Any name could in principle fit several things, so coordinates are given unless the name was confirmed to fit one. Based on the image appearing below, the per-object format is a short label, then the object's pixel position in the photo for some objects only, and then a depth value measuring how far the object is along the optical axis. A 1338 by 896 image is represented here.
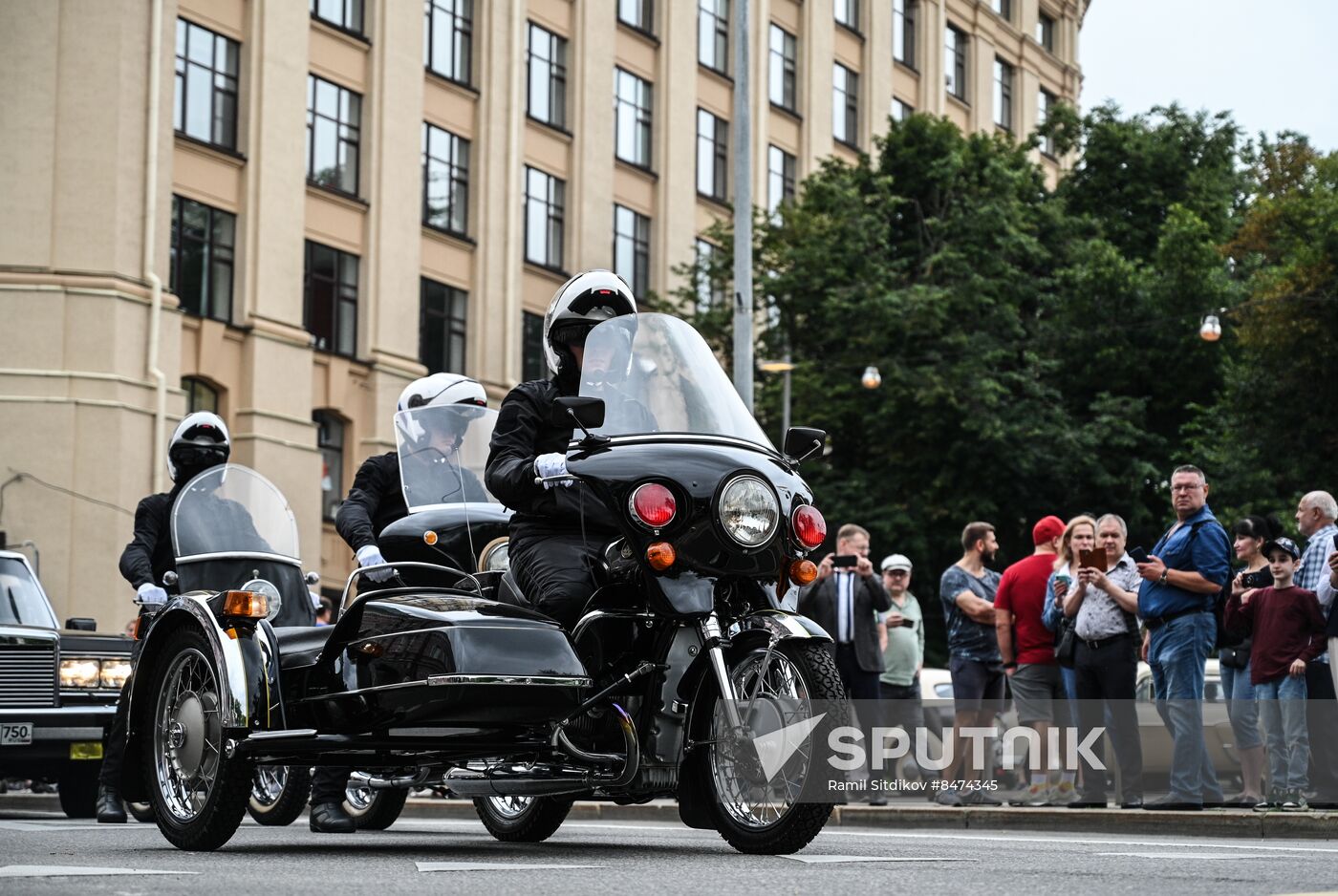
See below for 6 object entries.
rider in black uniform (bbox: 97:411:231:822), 10.79
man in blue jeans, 12.55
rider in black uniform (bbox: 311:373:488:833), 9.92
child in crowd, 12.49
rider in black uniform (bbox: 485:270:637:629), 7.59
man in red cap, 13.98
